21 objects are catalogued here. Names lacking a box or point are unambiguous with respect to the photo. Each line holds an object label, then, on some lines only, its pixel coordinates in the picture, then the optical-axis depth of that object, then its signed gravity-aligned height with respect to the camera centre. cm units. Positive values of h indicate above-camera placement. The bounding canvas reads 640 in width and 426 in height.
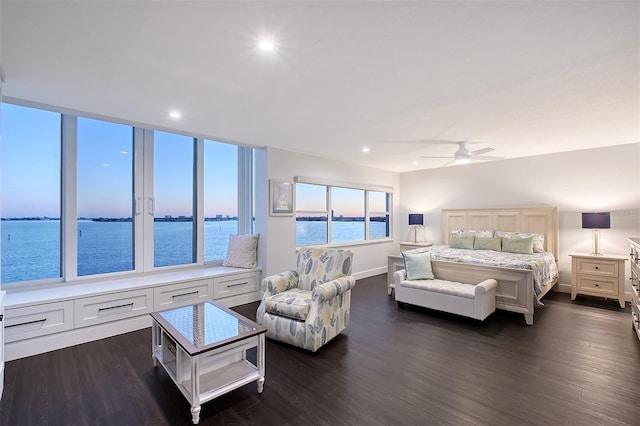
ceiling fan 427 +96
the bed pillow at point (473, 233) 531 -37
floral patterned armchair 279 -92
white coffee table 191 -104
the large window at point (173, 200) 411 +22
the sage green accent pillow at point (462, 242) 535 -54
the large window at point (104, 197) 353 +23
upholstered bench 342 -107
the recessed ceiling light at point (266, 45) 181 +111
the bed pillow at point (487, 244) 504 -55
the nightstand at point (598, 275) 416 -95
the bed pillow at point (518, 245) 474 -54
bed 360 -68
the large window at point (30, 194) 313 +24
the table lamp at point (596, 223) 434 -15
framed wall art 460 +28
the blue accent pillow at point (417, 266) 417 -79
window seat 272 -103
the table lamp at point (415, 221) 657 -17
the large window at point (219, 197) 467 +30
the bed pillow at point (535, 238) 488 -43
